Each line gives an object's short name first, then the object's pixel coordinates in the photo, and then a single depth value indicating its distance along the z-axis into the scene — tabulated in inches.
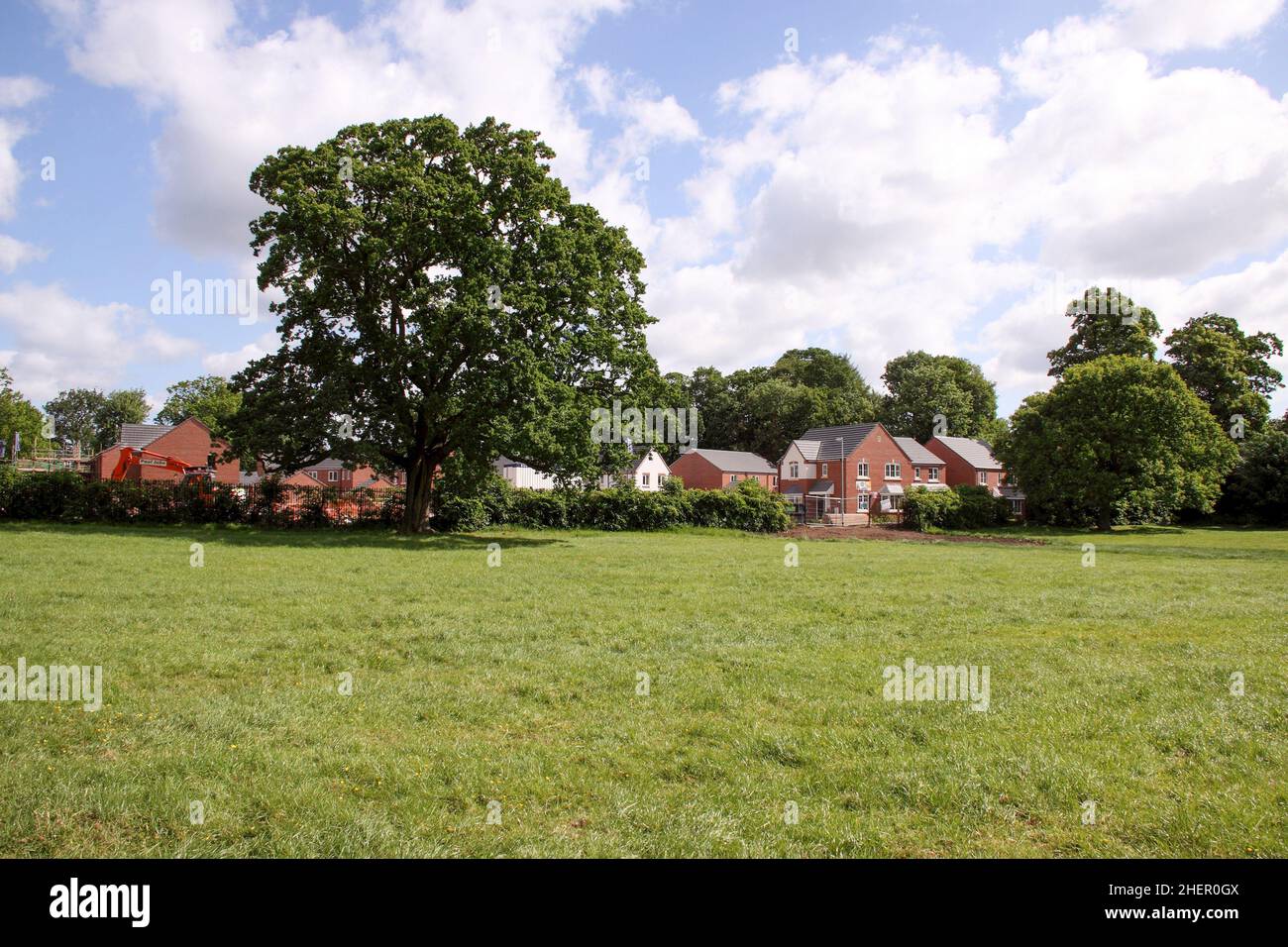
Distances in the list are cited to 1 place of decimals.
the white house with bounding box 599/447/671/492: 2940.5
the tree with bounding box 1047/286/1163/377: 2512.3
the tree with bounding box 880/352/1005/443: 3538.4
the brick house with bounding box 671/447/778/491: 2967.5
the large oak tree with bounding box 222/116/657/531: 984.3
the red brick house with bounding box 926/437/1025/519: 3004.4
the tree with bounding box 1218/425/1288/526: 2059.5
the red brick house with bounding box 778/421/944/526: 2714.1
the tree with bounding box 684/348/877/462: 3565.5
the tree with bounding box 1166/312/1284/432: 2404.0
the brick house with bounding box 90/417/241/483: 2284.7
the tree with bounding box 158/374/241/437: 3605.1
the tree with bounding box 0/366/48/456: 2267.5
